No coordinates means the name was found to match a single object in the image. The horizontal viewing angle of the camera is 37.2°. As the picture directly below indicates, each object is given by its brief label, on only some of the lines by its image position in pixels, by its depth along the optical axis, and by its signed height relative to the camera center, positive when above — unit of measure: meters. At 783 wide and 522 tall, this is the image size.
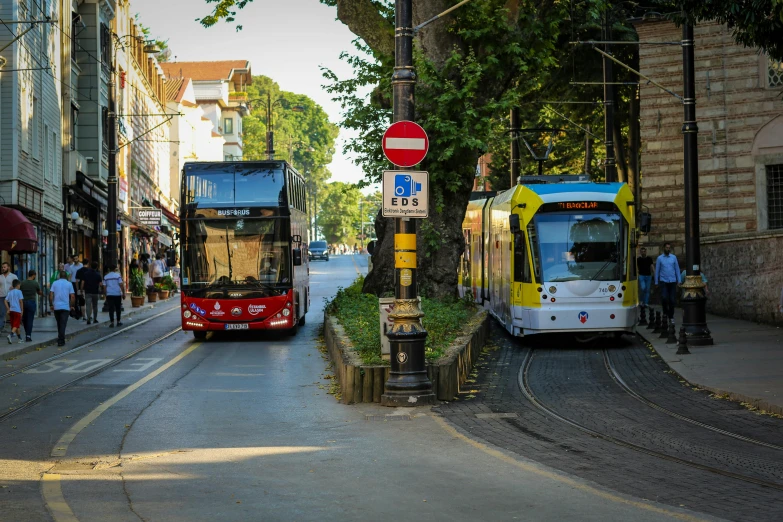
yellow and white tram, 21.62 +0.10
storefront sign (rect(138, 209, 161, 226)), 44.69 +2.08
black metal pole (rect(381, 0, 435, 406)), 13.70 -0.43
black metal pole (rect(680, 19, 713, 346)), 21.23 +0.54
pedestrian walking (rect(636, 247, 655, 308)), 31.72 -0.33
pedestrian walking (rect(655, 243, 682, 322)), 26.64 -0.38
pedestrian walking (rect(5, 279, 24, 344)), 24.98 -0.72
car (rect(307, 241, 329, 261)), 97.07 +1.46
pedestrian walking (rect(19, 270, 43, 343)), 25.53 -0.60
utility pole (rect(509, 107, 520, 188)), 39.54 +4.16
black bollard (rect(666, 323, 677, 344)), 21.72 -1.41
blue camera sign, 13.83 +0.87
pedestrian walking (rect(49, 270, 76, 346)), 25.00 -0.65
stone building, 31.72 +3.27
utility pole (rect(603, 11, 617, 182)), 31.47 +4.07
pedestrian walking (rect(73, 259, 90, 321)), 31.59 -0.48
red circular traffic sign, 13.91 +1.47
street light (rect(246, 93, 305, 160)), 63.03 +7.22
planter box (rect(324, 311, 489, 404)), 14.16 -1.38
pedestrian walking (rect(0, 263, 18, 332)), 26.27 -0.15
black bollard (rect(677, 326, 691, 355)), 19.66 -1.41
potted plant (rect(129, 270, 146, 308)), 41.16 -0.63
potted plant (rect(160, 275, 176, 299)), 47.62 -0.67
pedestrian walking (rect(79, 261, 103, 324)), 31.08 -0.39
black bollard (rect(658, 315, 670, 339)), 23.00 -1.34
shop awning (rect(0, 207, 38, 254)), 29.00 +0.99
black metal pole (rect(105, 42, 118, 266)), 36.72 +2.80
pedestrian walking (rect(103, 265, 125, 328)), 30.81 -0.51
